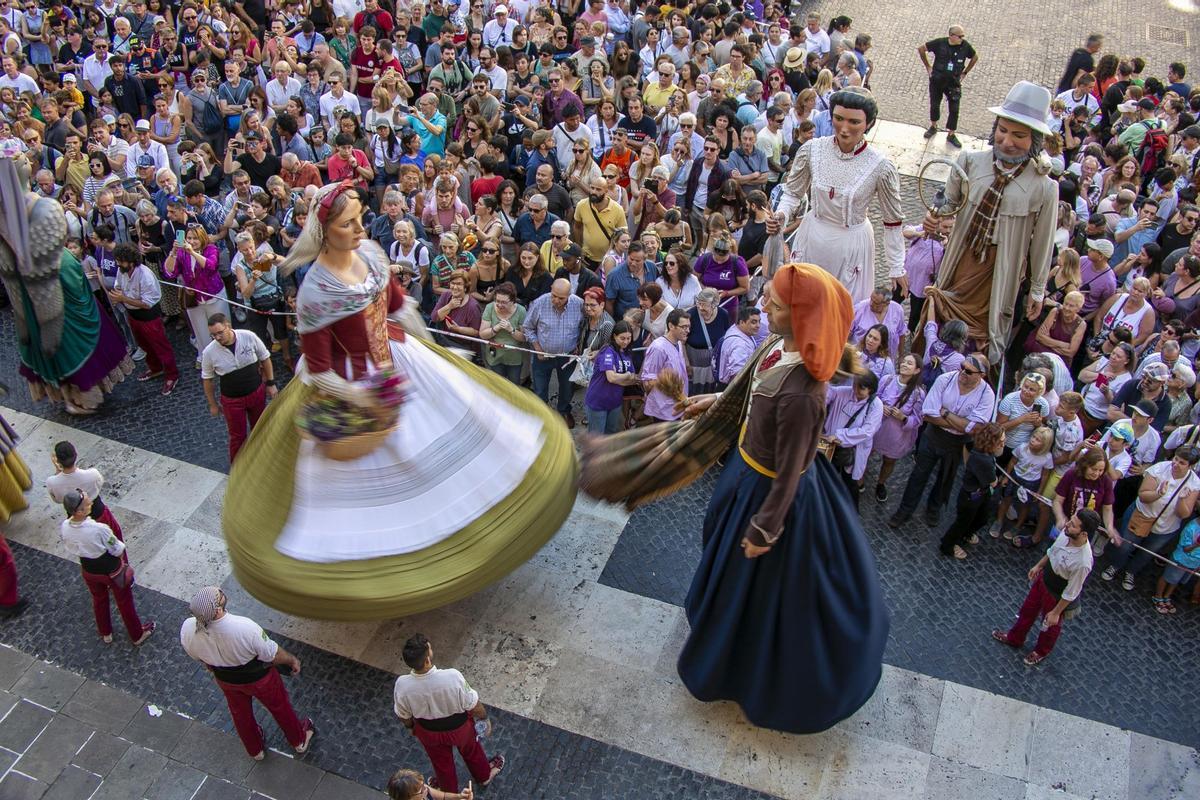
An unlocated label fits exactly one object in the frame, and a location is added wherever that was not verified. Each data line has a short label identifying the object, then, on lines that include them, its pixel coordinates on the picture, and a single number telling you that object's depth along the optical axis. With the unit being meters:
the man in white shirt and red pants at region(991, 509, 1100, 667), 6.06
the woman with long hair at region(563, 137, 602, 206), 10.30
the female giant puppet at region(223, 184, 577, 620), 5.67
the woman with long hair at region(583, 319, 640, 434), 7.94
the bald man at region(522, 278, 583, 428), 8.23
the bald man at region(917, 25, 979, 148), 13.38
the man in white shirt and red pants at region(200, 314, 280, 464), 7.87
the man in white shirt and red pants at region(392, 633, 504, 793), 5.23
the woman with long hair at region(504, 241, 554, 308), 8.79
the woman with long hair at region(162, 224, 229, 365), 9.04
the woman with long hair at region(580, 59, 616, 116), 12.52
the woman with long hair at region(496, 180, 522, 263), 9.49
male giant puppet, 7.61
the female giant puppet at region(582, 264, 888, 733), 5.06
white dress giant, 7.49
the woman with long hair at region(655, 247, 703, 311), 8.45
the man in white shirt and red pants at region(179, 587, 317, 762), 5.48
